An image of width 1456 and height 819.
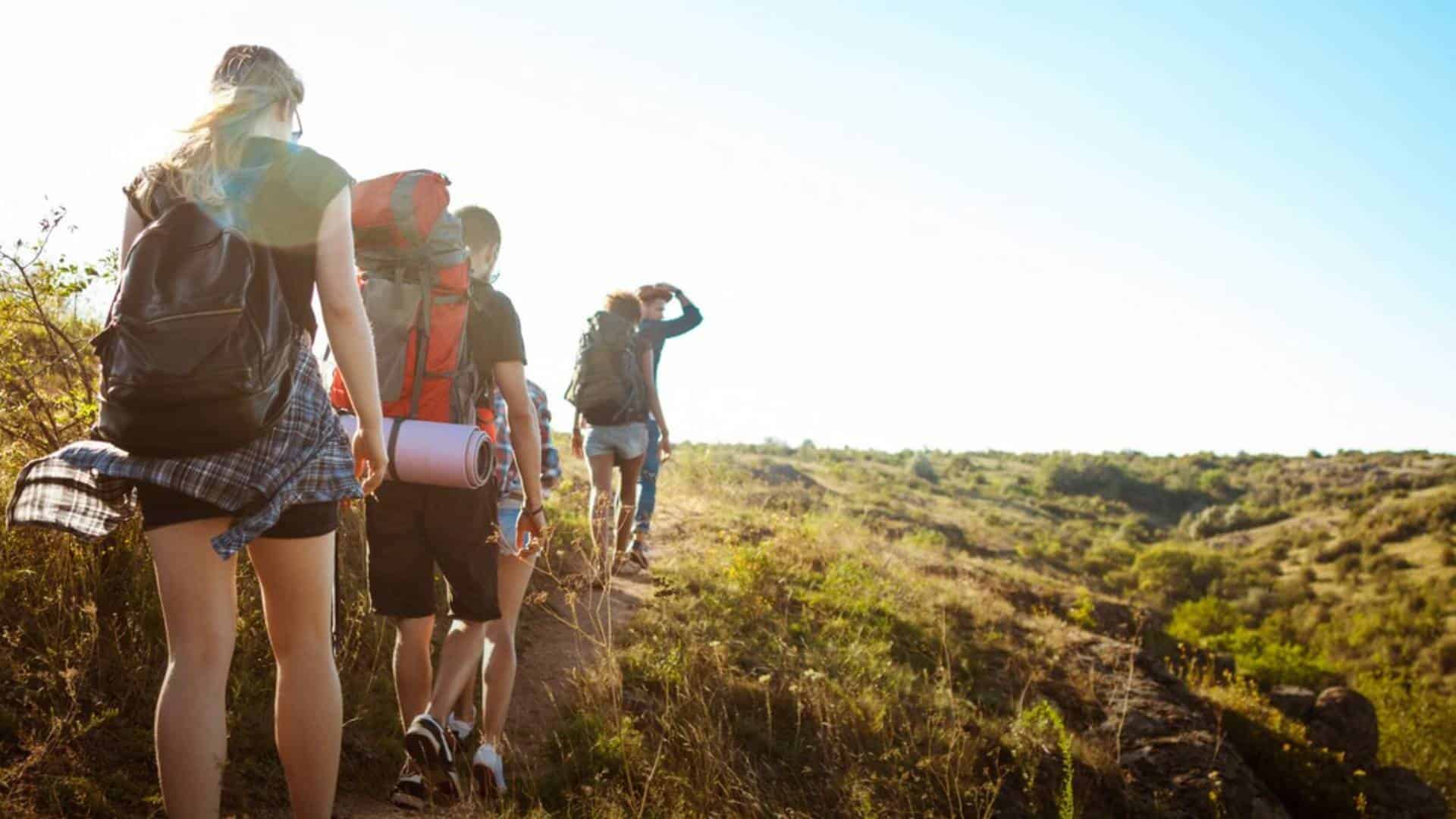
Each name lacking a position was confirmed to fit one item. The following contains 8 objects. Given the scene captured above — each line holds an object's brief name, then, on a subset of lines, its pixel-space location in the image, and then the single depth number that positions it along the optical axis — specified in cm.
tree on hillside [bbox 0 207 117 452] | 390
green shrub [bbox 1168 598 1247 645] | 1636
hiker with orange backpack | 286
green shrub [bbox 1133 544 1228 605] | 2222
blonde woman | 195
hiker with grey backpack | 641
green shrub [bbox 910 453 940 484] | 3539
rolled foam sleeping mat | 278
